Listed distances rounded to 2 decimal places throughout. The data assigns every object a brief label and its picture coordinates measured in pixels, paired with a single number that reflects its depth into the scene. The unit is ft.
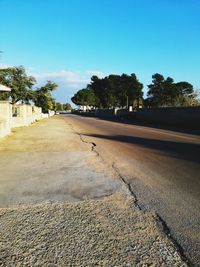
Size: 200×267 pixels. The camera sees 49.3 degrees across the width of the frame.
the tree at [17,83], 100.75
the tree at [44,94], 114.48
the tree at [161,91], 194.50
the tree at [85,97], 325.73
